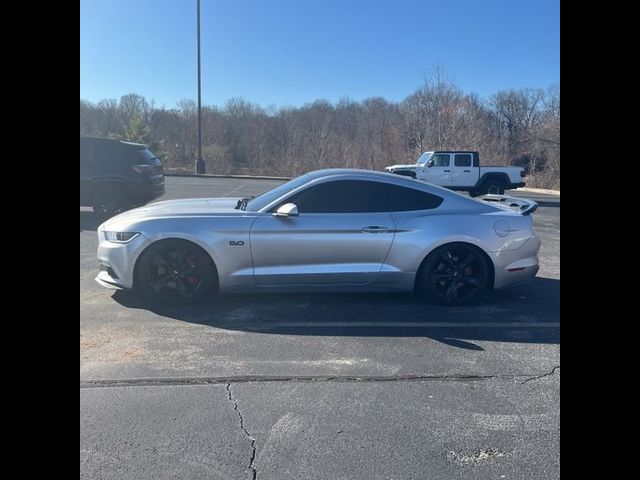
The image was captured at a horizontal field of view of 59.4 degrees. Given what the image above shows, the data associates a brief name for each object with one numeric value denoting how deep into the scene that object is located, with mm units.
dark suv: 12727
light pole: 35053
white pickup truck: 22000
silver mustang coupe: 5559
